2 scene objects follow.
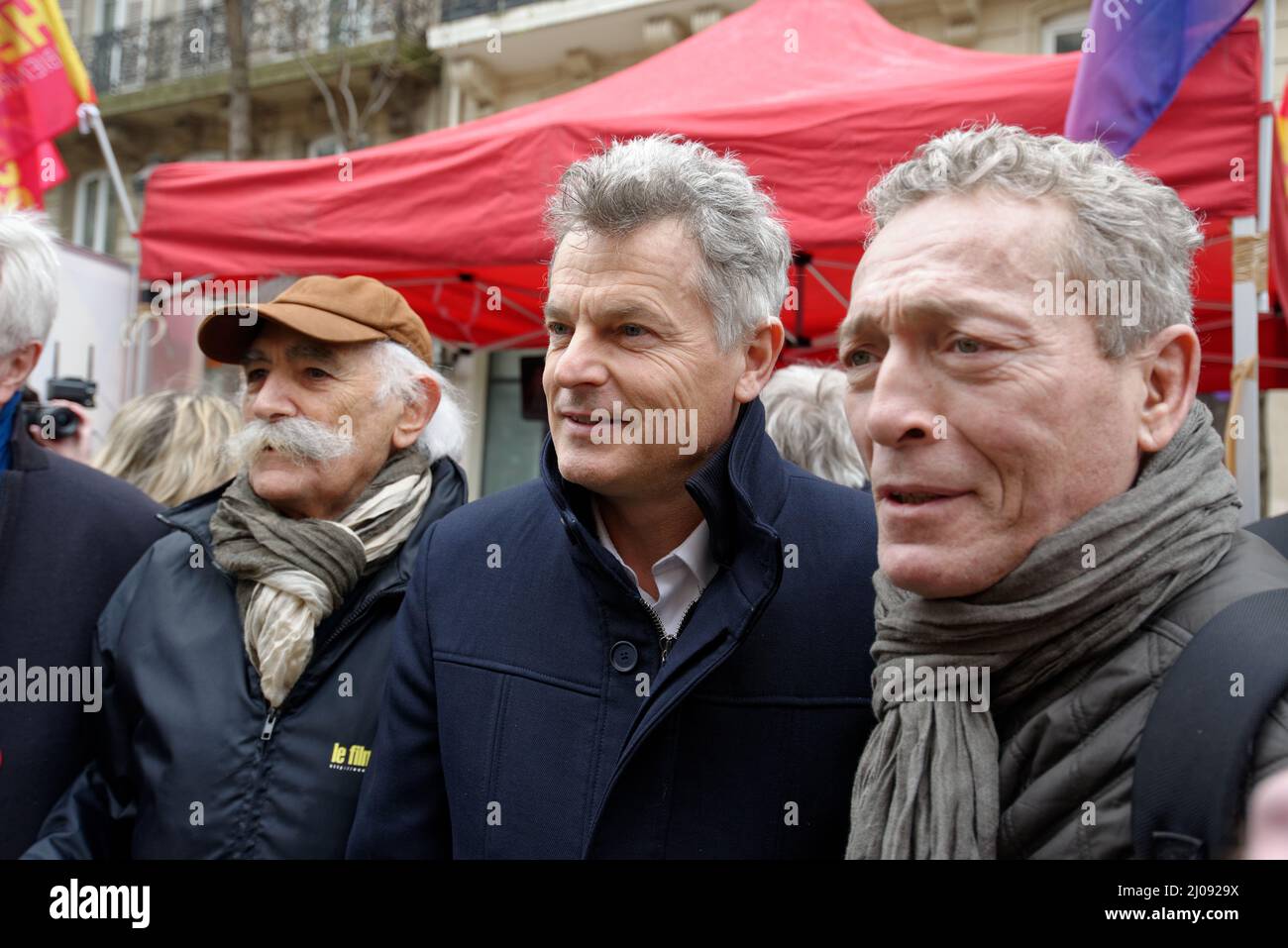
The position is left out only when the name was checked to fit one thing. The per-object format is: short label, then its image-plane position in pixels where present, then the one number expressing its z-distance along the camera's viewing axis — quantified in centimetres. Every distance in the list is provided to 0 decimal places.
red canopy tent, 307
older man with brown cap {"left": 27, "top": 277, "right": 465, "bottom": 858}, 189
